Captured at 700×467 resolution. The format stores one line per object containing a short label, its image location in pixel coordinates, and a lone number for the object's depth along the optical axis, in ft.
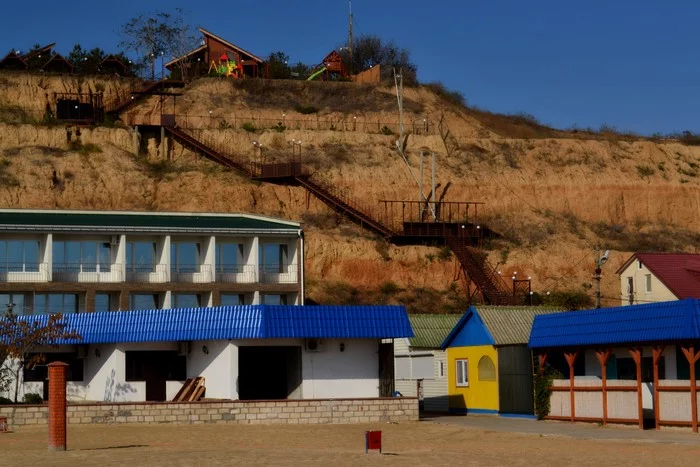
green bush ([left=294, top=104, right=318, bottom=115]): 306.55
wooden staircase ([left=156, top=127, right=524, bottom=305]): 255.09
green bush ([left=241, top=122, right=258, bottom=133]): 290.35
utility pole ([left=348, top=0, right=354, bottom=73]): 378.03
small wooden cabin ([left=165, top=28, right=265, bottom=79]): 325.01
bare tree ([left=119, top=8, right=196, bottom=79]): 328.90
